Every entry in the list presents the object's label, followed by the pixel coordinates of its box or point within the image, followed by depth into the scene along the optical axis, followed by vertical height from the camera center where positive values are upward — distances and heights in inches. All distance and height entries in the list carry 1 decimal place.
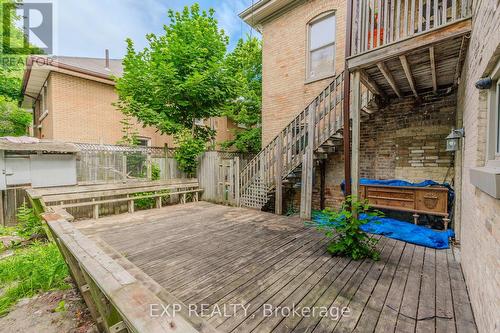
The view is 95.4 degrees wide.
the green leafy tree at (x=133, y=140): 321.7 +31.2
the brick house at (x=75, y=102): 373.1 +104.0
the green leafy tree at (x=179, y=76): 279.6 +107.3
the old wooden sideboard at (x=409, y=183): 179.5 -18.5
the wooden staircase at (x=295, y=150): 222.4 +13.0
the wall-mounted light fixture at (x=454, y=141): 146.8 +14.3
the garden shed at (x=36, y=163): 194.4 -1.8
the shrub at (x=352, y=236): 139.6 -46.5
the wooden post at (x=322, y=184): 269.6 -26.2
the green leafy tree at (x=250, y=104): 402.9 +106.4
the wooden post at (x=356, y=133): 150.3 +19.3
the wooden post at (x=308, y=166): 225.6 -4.0
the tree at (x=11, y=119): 392.2 +76.9
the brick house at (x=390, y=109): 83.3 +42.0
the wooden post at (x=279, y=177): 247.6 -16.5
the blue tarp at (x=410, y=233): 160.2 -54.5
